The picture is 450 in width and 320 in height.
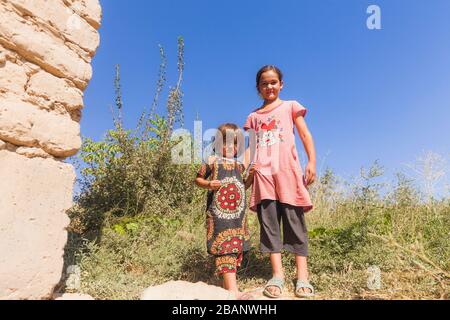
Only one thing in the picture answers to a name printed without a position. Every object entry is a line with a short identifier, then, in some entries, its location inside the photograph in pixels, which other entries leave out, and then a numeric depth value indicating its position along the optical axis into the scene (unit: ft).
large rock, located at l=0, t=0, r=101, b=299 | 6.70
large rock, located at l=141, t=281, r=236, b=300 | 7.88
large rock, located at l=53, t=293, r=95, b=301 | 7.69
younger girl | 9.28
